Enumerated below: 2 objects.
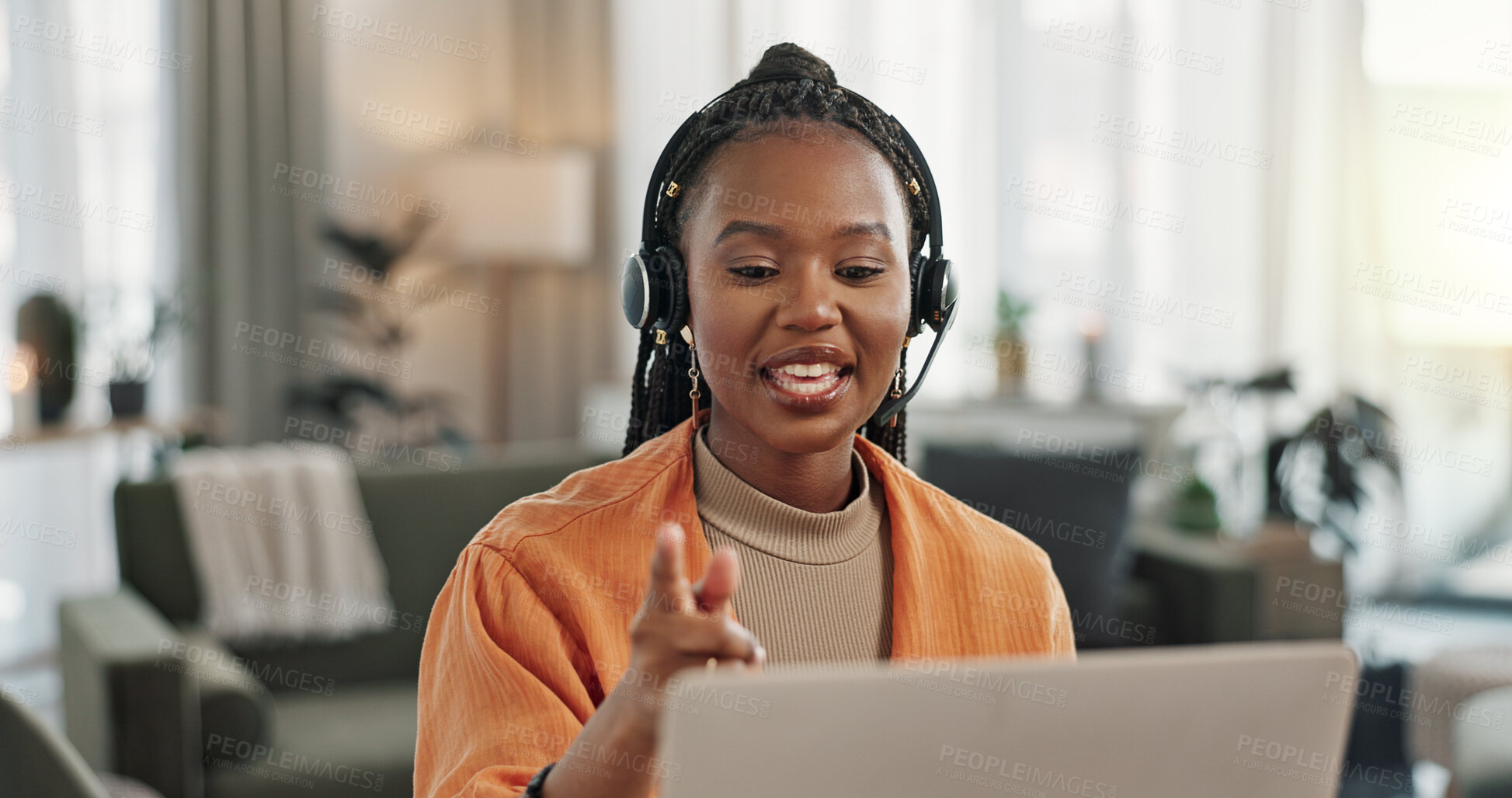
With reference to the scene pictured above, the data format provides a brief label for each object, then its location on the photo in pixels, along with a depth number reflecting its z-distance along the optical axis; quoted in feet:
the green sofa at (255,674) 6.44
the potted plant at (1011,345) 12.77
